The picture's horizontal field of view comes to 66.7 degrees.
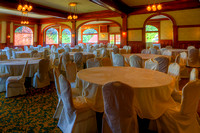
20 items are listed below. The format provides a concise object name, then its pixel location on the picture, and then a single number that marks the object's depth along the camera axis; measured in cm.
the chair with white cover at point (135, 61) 493
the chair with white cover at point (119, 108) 176
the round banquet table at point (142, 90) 211
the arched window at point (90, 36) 2039
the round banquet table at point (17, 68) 456
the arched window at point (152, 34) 1684
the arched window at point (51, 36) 1849
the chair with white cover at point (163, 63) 475
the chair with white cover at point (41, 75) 470
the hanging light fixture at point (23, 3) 654
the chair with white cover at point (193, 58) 749
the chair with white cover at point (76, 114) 214
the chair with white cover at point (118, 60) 531
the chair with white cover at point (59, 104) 285
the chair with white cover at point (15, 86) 403
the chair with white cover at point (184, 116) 192
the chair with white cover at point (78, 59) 621
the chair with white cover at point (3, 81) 450
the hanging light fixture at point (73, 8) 1030
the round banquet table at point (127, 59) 524
